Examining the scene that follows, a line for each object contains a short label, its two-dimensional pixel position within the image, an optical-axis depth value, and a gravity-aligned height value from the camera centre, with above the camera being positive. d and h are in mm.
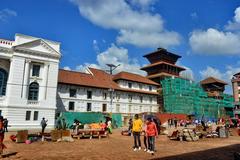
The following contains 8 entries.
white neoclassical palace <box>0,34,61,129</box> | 25080 +3994
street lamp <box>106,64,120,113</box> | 35507 +8269
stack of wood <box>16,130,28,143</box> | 12659 -2046
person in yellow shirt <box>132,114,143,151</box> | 9810 -941
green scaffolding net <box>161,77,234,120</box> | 40932 +2543
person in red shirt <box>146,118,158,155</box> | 9112 -1159
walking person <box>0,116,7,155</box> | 8273 -1202
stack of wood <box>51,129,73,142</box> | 13679 -2092
